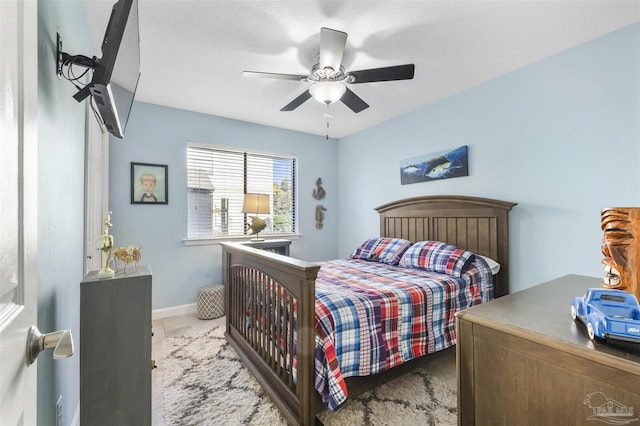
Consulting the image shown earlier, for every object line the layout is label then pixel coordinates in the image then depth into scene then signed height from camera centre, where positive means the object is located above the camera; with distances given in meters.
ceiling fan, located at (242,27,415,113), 1.89 +1.02
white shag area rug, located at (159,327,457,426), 1.67 -1.20
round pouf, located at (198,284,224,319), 3.34 -1.02
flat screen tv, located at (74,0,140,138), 1.09 +0.64
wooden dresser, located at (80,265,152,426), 1.28 -0.62
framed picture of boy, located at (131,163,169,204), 3.24 +0.37
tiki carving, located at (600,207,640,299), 0.89 -0.12
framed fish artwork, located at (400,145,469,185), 3.07 +0.54
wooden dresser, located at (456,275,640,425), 0.69 -0.44
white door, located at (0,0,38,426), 0.45 +0.02
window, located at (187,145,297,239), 3.67 +0.37
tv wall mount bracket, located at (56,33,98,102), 1.22 +0.67
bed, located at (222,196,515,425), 1.56 -0.57
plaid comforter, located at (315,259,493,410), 1.58 -0.68
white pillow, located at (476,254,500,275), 2.65 -0.50
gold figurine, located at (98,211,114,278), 1.37 -0.18
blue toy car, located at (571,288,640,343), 0.72 -0.27
